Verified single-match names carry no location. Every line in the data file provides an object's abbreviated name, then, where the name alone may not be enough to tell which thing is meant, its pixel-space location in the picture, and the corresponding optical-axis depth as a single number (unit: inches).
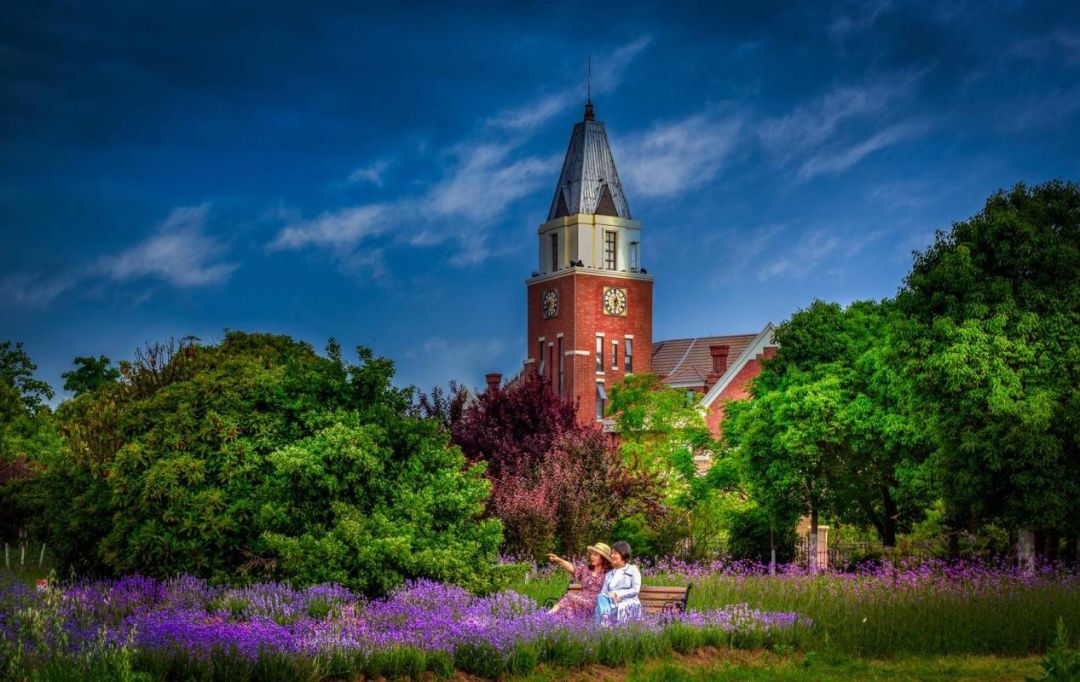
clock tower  4141.2
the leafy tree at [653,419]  2385.6
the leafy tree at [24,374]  2760.8
